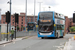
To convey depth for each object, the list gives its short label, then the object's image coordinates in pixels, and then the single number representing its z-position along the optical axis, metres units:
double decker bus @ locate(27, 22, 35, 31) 143.15
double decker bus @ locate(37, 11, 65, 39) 29.59
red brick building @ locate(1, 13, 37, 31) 145.62
